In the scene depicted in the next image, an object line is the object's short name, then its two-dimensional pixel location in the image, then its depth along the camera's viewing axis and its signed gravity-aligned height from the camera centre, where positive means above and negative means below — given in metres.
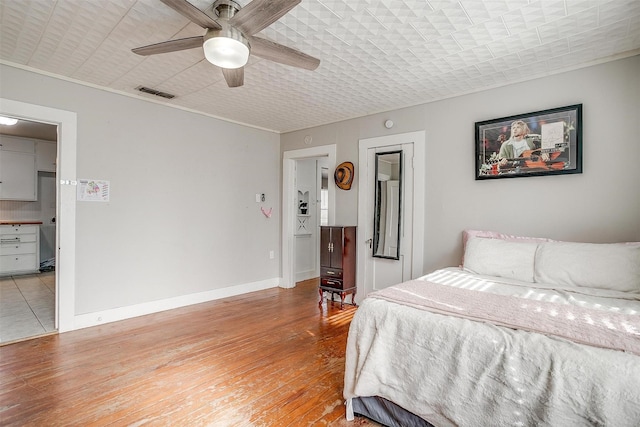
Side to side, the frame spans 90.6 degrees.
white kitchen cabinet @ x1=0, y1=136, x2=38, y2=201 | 5.71 +0.81
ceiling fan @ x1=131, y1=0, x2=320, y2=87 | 1.68 +1.08
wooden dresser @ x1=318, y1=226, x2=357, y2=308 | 4.10 -0.63
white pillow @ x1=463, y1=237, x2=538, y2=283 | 2.58 -0.39
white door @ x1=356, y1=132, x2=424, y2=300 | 3.71 -0.04
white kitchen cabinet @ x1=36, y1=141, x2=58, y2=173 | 6.09 +1.11
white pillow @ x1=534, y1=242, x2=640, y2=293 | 2.17 -0.38
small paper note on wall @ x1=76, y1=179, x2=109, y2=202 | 3.27 +0.24
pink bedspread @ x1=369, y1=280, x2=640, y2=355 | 1.37 -0.53
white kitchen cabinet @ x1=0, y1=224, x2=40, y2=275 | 5.53 -0.64
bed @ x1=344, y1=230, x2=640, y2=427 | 1.25 -0.62
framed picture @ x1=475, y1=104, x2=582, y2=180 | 2.74 +0.65
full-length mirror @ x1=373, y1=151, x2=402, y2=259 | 3.89 +0.10
